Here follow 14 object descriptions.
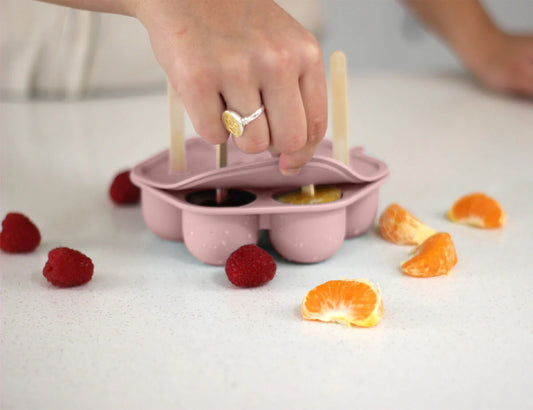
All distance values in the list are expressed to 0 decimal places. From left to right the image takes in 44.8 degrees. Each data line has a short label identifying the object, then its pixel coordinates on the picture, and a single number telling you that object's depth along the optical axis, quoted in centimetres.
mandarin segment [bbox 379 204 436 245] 87
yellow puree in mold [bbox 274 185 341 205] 82
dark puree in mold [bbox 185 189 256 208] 84
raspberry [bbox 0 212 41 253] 84
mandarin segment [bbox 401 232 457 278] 77
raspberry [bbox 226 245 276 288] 74
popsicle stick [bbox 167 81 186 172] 87
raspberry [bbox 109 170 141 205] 102
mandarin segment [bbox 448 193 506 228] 92
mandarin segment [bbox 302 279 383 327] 66
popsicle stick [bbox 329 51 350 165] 81
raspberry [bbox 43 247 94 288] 74
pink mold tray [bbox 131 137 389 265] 78
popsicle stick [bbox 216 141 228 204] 82
